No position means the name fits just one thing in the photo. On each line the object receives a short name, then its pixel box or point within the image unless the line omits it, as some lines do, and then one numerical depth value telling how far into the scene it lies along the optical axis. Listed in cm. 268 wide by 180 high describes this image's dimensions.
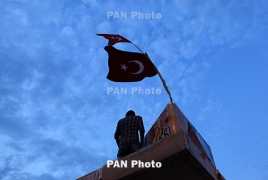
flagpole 726
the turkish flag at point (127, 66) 829
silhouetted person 672
